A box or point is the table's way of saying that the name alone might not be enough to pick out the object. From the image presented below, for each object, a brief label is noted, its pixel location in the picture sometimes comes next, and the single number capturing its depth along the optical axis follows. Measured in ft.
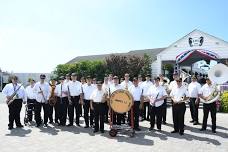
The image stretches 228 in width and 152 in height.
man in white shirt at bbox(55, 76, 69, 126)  23.22
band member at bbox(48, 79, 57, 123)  23.53
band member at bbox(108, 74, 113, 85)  25.22
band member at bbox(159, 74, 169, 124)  22.73
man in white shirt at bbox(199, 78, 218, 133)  20.27
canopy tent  49.43
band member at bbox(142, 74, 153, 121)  25.37
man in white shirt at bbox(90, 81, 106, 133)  20.28
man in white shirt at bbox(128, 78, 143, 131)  21.28
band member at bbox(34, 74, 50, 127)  23.01
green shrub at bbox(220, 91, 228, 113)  31.29
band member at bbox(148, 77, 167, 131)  20.76
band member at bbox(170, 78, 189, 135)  19.79
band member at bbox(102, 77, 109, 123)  20.85
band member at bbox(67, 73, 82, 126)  23.13
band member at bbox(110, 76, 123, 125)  21.51
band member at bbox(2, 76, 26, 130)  22.10
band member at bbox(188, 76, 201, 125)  23.76
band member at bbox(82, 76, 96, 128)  22.61
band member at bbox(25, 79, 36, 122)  24.04
